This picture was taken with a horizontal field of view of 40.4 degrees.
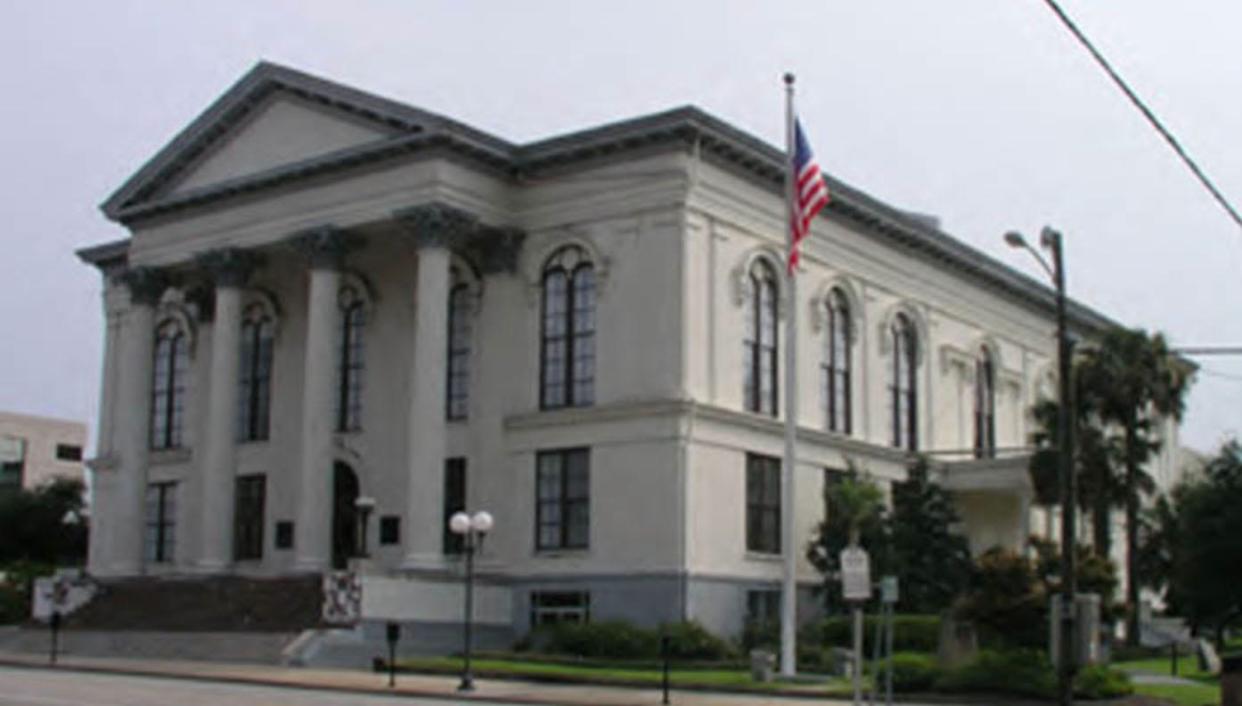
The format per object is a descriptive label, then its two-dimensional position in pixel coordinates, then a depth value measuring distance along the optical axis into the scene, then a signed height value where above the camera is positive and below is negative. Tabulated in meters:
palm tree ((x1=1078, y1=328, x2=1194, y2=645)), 58.41 +6.72
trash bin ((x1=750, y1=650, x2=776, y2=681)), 36.47 -1.96
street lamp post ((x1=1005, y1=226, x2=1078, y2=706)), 25.20 +2.36
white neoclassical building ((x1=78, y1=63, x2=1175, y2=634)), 46.16 +6.43
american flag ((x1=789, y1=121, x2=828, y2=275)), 38.28 +8.65
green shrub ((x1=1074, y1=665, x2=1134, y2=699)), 32.47 -1.98
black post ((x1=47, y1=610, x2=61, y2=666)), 41.73 -1.61
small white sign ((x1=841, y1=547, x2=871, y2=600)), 24.55 +0.00
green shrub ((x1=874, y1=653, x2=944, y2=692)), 34.16 -1.98
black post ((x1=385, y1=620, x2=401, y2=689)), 34.66 -1.47
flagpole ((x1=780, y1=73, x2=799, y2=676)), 37.34 +3.07
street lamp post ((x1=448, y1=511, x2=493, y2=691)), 36.25 +0.88
